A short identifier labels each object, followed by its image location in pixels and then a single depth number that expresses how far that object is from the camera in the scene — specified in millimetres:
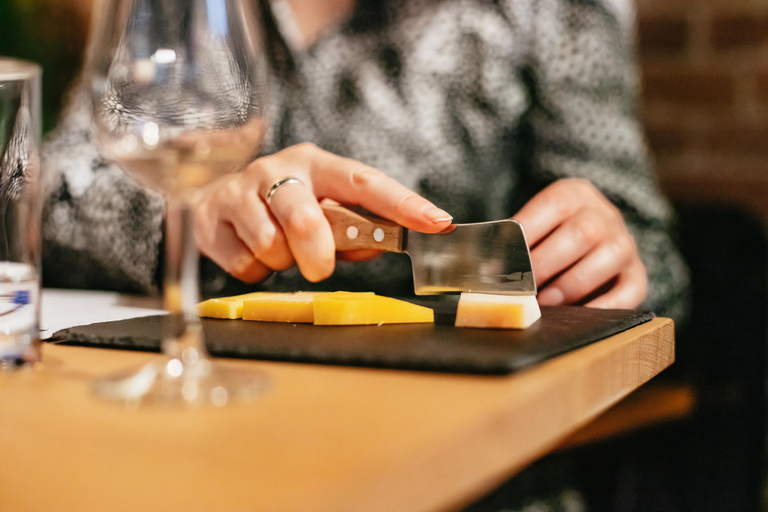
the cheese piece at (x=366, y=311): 595
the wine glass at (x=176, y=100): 382
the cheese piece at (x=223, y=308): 663
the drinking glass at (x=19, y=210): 449
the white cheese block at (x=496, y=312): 559
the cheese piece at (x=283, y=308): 624
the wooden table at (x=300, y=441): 253
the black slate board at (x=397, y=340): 442
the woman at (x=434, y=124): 1105
